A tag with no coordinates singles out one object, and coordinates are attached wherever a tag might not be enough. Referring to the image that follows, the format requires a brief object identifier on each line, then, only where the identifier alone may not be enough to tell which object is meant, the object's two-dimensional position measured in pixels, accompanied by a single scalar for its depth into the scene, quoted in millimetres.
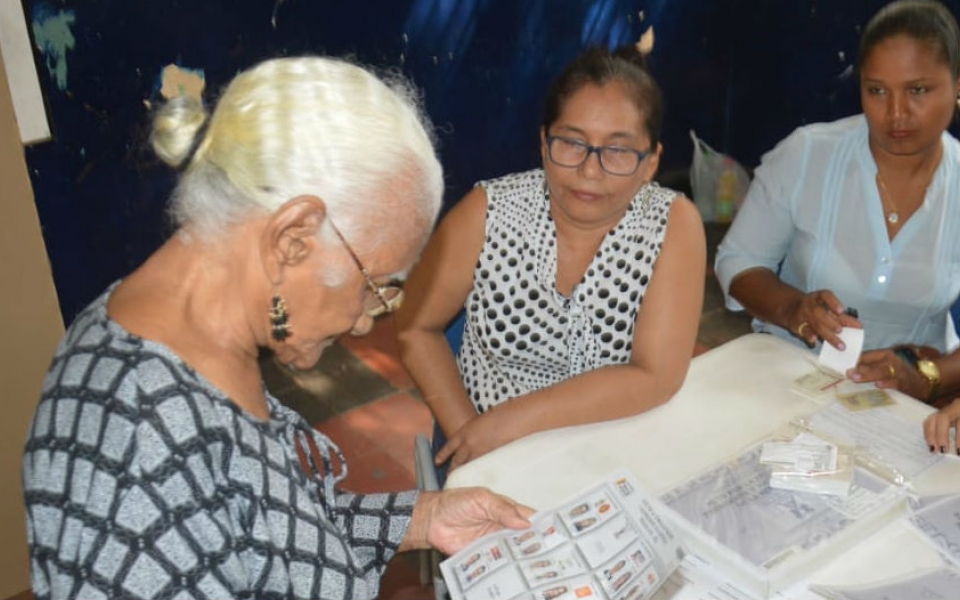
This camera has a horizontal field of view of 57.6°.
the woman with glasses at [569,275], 1963
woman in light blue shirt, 2064
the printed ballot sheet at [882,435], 1651
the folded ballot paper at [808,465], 1558
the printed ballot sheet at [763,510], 1437
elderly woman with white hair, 1098
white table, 1467
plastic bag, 5203
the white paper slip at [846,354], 1923
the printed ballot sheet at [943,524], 1451
